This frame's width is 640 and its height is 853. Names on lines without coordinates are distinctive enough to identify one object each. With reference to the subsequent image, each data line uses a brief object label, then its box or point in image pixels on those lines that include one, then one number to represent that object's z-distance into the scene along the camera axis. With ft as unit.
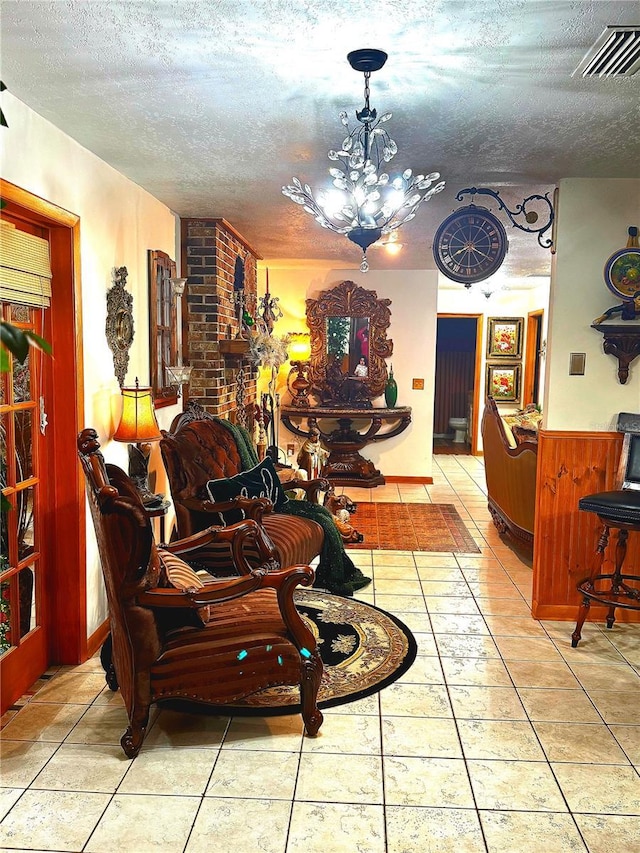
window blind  8.41
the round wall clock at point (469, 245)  11.78
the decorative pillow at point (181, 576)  8.39
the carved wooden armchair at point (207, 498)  12.06
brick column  15.76
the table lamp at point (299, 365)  25.09
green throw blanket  13.75
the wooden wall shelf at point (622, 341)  11.80
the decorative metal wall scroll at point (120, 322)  11.44
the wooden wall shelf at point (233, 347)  16.15
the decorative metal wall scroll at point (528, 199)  11.83
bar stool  10.64
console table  24.40
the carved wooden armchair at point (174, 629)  7.70
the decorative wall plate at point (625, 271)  11.70
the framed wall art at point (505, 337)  31.40
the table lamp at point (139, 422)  11.35
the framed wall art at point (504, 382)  31.71
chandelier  8.20
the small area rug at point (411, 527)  16.97
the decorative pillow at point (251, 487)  12.45
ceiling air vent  6.24
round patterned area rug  9.48
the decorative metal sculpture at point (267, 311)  22.49
